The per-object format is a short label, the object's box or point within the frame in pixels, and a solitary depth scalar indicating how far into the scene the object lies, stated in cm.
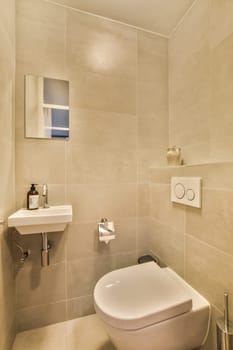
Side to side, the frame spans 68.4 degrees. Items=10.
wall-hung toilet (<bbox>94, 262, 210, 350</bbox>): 78
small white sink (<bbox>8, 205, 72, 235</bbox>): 99
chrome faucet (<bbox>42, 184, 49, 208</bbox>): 124
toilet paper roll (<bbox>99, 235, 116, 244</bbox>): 132
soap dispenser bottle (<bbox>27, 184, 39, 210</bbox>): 119
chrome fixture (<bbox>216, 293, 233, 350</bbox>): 75
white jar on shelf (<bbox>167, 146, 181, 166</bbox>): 136
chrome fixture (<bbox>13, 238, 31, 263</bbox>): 121
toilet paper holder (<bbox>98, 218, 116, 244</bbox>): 132
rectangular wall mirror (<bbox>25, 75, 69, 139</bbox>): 125
